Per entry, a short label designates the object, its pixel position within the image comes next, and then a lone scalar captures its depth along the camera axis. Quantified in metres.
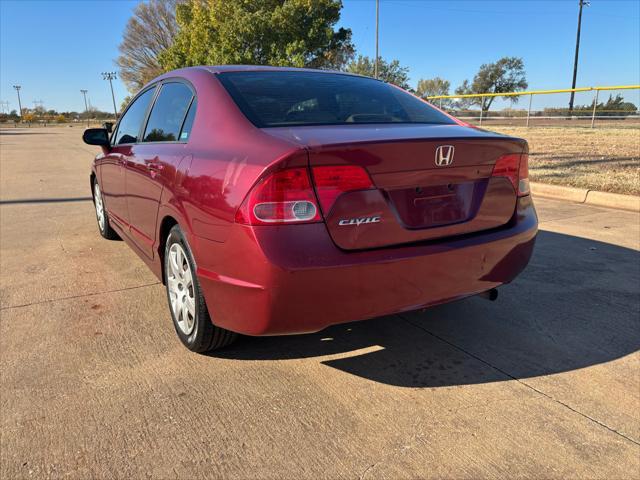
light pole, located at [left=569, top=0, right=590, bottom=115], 40.97
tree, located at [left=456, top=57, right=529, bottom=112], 61.75
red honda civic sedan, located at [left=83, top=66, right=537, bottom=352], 2.05
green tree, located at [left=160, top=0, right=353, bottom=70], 28.09
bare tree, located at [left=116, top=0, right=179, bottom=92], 47.59
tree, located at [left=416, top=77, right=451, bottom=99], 78.50
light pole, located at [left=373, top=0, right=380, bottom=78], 28.20
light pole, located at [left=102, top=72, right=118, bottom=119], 74.94
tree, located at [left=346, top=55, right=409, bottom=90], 51.28
